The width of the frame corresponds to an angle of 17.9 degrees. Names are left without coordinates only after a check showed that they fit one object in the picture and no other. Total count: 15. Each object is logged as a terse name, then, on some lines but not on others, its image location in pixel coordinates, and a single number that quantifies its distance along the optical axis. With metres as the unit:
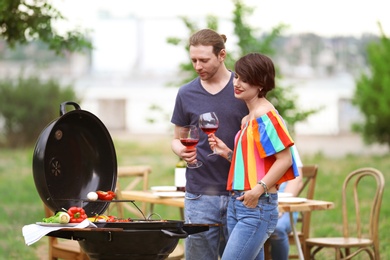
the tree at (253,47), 17.80
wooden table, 8.20
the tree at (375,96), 28.63
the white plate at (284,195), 8.72
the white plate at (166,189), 9.66
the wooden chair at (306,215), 9.74
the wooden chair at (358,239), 9.47
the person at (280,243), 8.83
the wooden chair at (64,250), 8.65
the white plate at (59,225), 5.78
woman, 6.01
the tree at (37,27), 12.12
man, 6.49
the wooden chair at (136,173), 10.71
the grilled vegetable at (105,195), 6.40
